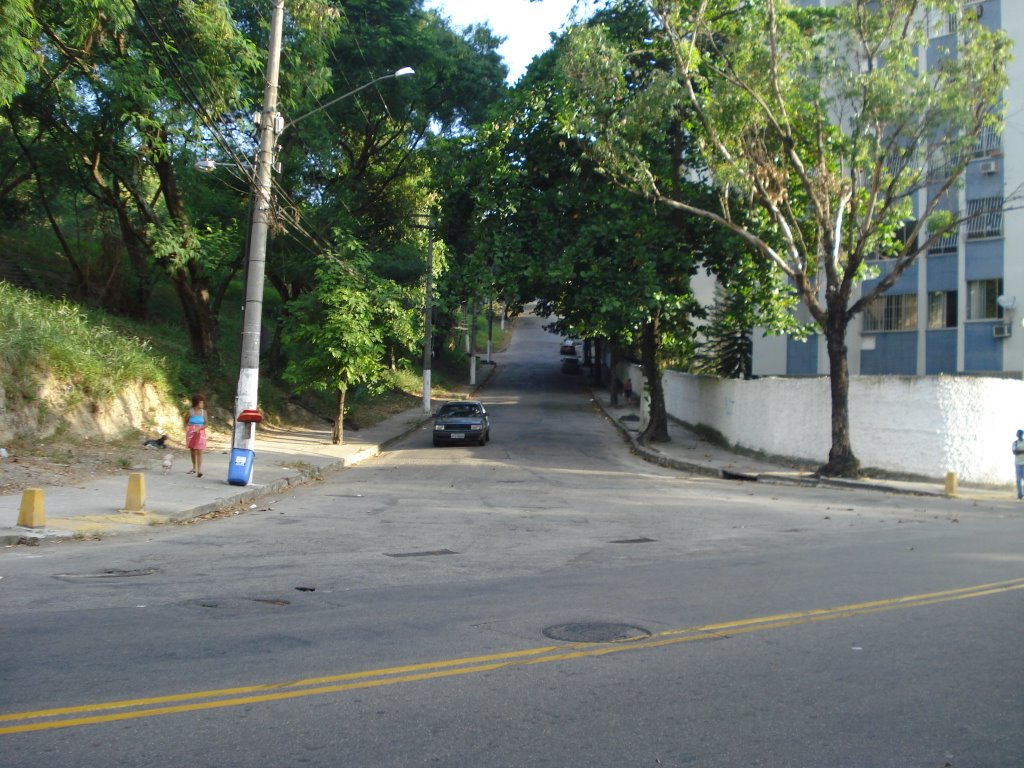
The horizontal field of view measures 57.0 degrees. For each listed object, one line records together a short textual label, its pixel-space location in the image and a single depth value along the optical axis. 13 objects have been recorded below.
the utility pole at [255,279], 18.03
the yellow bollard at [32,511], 12.24
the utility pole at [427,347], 42.41
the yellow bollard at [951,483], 20.02
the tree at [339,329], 26.83
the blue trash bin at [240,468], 17.78
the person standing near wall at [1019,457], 19.27
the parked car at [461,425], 30.28
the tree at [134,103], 21.80
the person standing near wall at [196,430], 18.22
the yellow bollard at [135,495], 14.21
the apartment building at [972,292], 31.69
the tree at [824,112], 20.16
